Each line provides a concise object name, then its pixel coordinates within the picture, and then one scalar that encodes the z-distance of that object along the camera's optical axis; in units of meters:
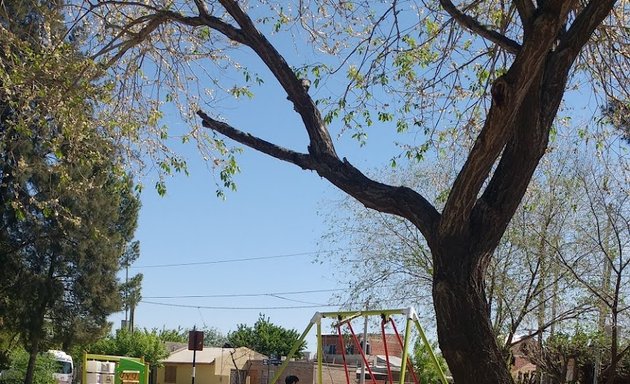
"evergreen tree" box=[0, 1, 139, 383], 32.88
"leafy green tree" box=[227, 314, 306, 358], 58.22
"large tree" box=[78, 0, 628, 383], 5.92
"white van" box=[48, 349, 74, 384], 38.09
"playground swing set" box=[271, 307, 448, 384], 8.35
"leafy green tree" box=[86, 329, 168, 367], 51.44
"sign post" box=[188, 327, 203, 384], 24.22
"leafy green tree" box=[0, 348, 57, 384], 36.31
